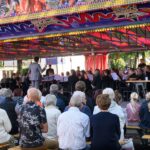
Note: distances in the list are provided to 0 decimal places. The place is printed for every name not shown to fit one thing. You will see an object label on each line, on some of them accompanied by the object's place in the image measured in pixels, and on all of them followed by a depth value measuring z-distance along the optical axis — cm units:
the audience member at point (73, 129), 491
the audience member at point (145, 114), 628
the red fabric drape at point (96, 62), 2359
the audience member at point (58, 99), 728
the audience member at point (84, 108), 575
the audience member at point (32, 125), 506
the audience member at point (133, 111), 690
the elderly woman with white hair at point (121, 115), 536
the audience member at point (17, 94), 755
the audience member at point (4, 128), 566
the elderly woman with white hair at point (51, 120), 562
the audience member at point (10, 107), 661
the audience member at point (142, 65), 1387
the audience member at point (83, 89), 734
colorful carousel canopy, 977
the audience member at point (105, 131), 455
